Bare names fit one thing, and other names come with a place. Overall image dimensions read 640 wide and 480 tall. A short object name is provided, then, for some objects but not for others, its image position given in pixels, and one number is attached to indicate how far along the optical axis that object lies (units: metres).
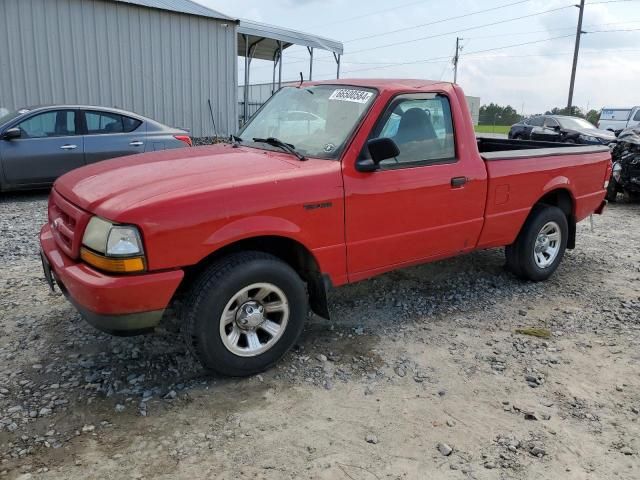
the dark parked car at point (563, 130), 15.45
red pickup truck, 2.90
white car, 21.09
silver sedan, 7.93
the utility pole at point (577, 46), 31.16
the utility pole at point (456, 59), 54.41
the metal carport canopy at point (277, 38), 15.66
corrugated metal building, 12.01
